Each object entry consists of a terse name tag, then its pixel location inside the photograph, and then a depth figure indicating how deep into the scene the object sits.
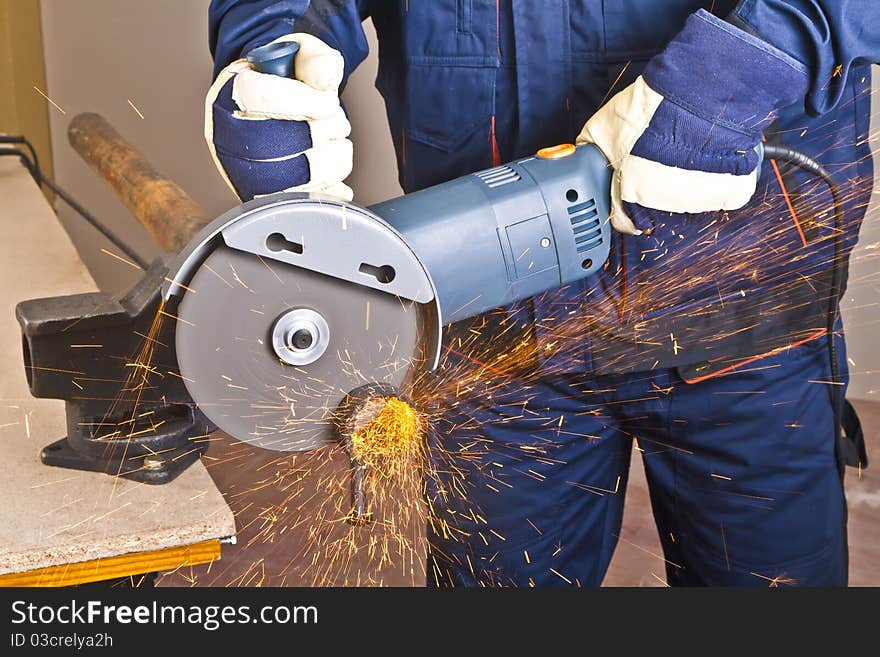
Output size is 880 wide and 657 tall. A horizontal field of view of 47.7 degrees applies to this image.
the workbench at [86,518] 1.11
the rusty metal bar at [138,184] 1.83
